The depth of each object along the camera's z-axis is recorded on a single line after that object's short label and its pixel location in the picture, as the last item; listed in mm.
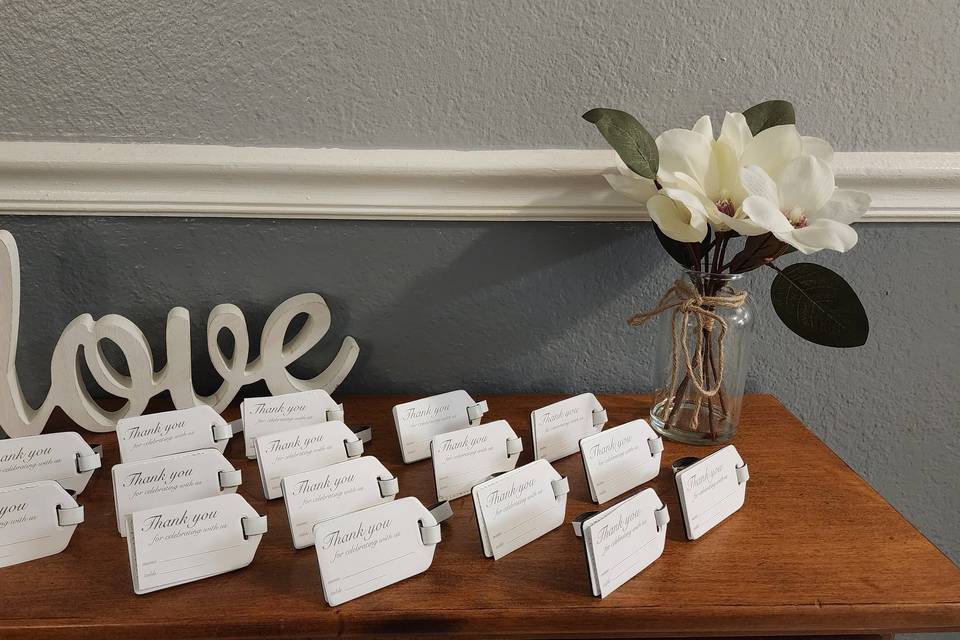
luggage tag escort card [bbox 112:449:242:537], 674
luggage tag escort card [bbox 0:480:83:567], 625
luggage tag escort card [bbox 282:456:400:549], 654
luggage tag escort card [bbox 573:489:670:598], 594
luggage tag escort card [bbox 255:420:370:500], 735
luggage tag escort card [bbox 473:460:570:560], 640
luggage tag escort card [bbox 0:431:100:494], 716
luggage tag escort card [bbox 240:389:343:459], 818
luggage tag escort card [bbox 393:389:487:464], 822
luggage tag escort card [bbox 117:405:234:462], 759
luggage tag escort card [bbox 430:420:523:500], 743
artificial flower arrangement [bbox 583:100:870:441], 748
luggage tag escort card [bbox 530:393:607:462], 821
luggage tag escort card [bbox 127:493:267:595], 586
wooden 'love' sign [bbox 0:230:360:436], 826
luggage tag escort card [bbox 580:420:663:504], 745
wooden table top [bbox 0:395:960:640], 570
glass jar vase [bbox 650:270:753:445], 844
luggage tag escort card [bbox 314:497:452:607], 582
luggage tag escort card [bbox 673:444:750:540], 692
